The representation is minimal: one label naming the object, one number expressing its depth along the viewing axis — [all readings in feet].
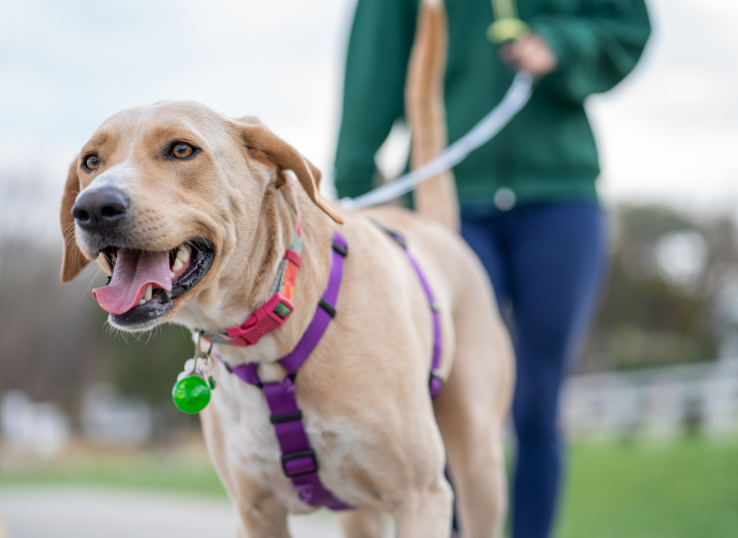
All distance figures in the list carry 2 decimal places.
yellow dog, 5.96
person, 10.27
